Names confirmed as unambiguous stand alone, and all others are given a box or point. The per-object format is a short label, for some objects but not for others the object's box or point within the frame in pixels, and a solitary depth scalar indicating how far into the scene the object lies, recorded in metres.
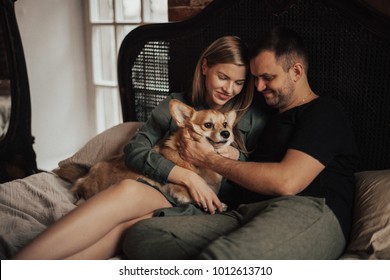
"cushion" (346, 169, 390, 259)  1.07
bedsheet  1.23
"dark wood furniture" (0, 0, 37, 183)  1.96
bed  1.18
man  0.99
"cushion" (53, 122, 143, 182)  1.71
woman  1.08
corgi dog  1.29
